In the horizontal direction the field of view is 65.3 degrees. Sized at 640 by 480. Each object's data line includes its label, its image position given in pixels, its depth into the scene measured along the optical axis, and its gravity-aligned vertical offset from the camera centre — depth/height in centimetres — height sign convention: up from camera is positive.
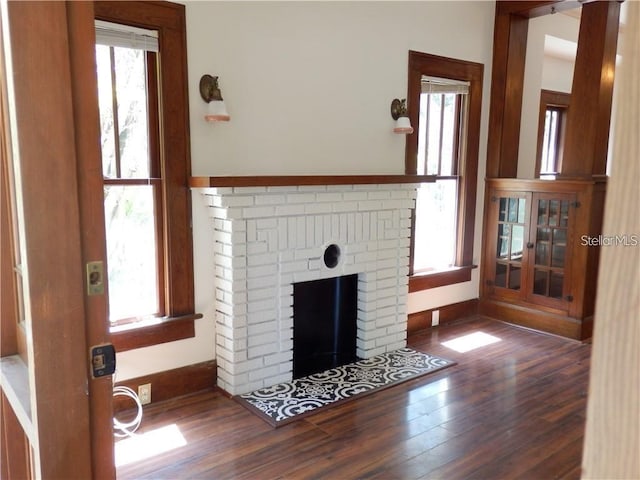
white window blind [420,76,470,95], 427 +72
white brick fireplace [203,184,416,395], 309 -61
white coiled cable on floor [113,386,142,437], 276 -144
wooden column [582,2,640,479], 47 -15
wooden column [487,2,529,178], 465 +75
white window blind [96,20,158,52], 264 +69
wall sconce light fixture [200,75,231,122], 296 +41
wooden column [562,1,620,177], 412 +67
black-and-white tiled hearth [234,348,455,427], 301 -145
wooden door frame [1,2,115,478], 96 -12
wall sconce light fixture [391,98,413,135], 393 +40
